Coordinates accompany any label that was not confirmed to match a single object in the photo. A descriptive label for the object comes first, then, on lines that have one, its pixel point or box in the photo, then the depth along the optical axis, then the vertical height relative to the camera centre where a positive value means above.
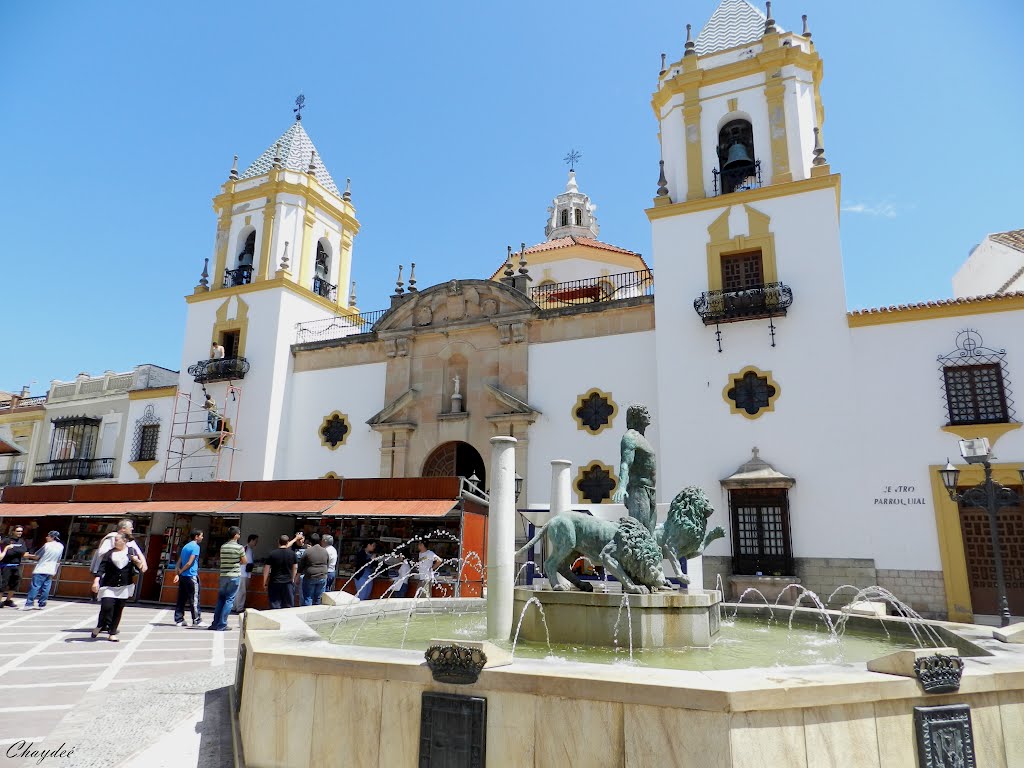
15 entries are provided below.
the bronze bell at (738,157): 16.55 +9.48
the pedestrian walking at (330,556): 11.29 -0.30
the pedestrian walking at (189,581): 10.71 -0.72
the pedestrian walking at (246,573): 12.45 -0.68
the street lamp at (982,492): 9.45 +0.97
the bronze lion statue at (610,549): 5.94 -0.04
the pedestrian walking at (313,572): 10.34 -0.52
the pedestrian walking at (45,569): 12.06 -0.65
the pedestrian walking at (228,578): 10.09 -0.62
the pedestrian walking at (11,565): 12.60 -0.65
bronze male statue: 6.75 +0.66
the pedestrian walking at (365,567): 12.74 -0.56
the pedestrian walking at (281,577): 9.66 -0.56
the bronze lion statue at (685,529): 6.47 +0.16
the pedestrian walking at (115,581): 8.34 -0.59
